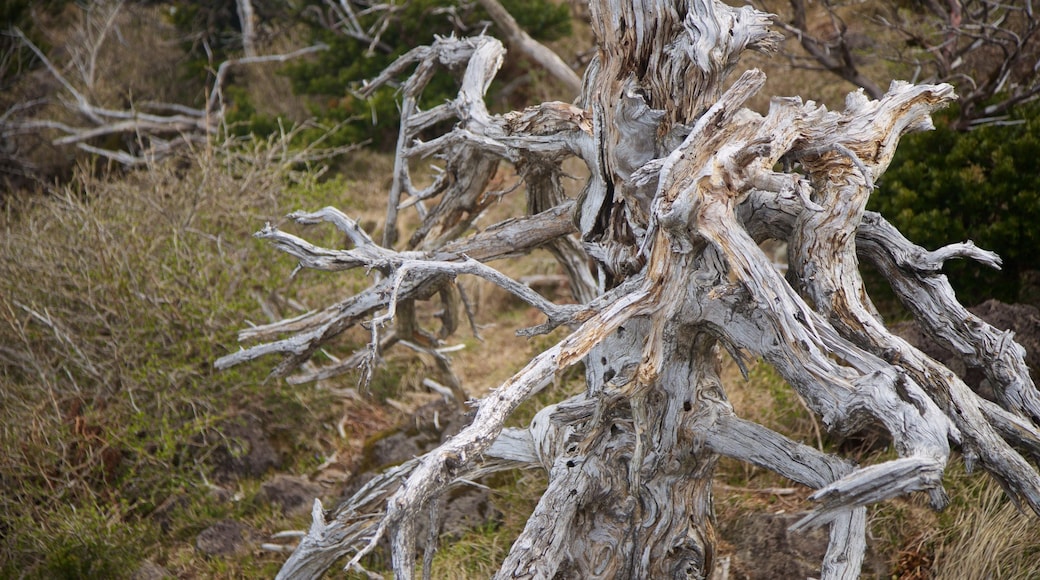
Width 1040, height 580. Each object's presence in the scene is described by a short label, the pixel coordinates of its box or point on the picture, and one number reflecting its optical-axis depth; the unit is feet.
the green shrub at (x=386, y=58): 29.89
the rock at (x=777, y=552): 12.35
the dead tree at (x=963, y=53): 17.49
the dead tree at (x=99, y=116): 31.19
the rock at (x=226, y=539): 17.13
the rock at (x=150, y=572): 16.49
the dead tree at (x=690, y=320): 8.00
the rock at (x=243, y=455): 19.63
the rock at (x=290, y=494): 17.95
